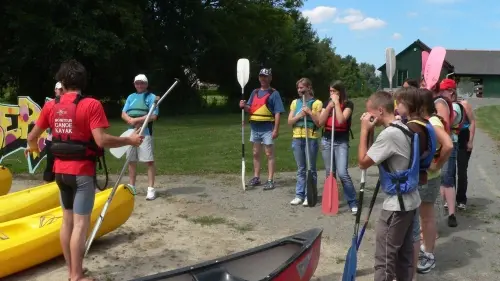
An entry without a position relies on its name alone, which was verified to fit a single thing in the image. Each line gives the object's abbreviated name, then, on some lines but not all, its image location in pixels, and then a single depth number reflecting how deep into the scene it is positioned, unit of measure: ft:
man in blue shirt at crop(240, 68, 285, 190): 25.61
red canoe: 12.44
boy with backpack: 12.28
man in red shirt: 13.24
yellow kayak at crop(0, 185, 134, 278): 14.89
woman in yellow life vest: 22.86
